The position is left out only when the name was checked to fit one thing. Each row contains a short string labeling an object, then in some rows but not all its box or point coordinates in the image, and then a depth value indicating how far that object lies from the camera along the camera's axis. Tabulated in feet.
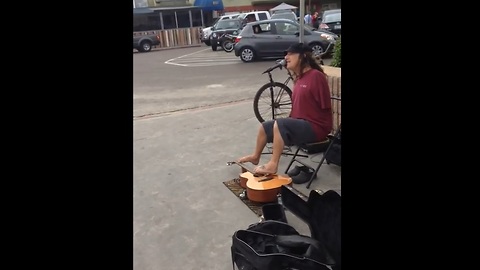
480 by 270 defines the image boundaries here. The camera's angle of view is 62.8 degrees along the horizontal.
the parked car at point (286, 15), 66.04
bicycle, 16.61
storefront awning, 88.41
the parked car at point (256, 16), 68.95
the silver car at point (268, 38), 43.68
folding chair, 11.19
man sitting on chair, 10.95
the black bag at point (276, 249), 6.89
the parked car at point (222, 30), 62.85
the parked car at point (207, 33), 68.75
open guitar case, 7.27
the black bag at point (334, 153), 11.58
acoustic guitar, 10.41
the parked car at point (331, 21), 56.24
